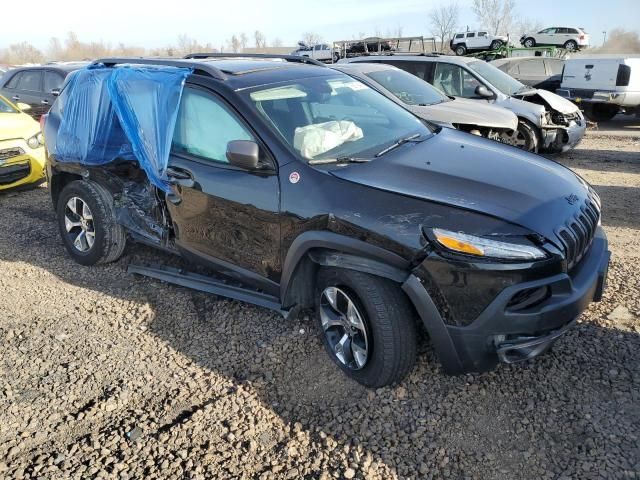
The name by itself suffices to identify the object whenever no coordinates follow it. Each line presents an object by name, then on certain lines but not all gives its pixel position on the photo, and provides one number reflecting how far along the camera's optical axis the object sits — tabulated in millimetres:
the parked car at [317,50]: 30631
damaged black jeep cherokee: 2475
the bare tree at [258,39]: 91125
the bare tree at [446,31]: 55531
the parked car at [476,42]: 31422
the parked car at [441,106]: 7352
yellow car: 6605
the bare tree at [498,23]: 63531
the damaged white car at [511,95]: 8227
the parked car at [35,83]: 9703
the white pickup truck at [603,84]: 11117
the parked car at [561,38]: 32844
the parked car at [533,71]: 13422
